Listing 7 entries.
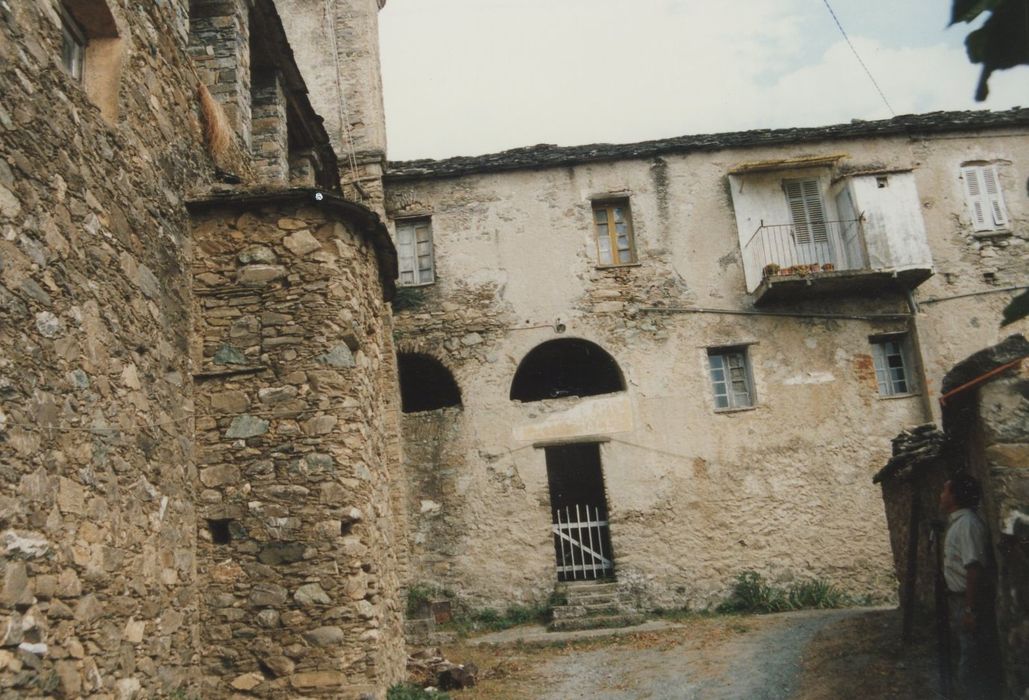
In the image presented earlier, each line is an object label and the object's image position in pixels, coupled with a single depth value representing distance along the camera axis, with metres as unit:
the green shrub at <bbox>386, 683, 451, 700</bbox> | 6.43
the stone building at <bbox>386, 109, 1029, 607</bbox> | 13.22
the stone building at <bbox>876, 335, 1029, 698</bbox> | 5.09
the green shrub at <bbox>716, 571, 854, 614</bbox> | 12.65
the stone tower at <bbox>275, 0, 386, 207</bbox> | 15.78
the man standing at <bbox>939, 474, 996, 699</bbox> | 5.55
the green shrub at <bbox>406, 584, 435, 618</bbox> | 12.39
